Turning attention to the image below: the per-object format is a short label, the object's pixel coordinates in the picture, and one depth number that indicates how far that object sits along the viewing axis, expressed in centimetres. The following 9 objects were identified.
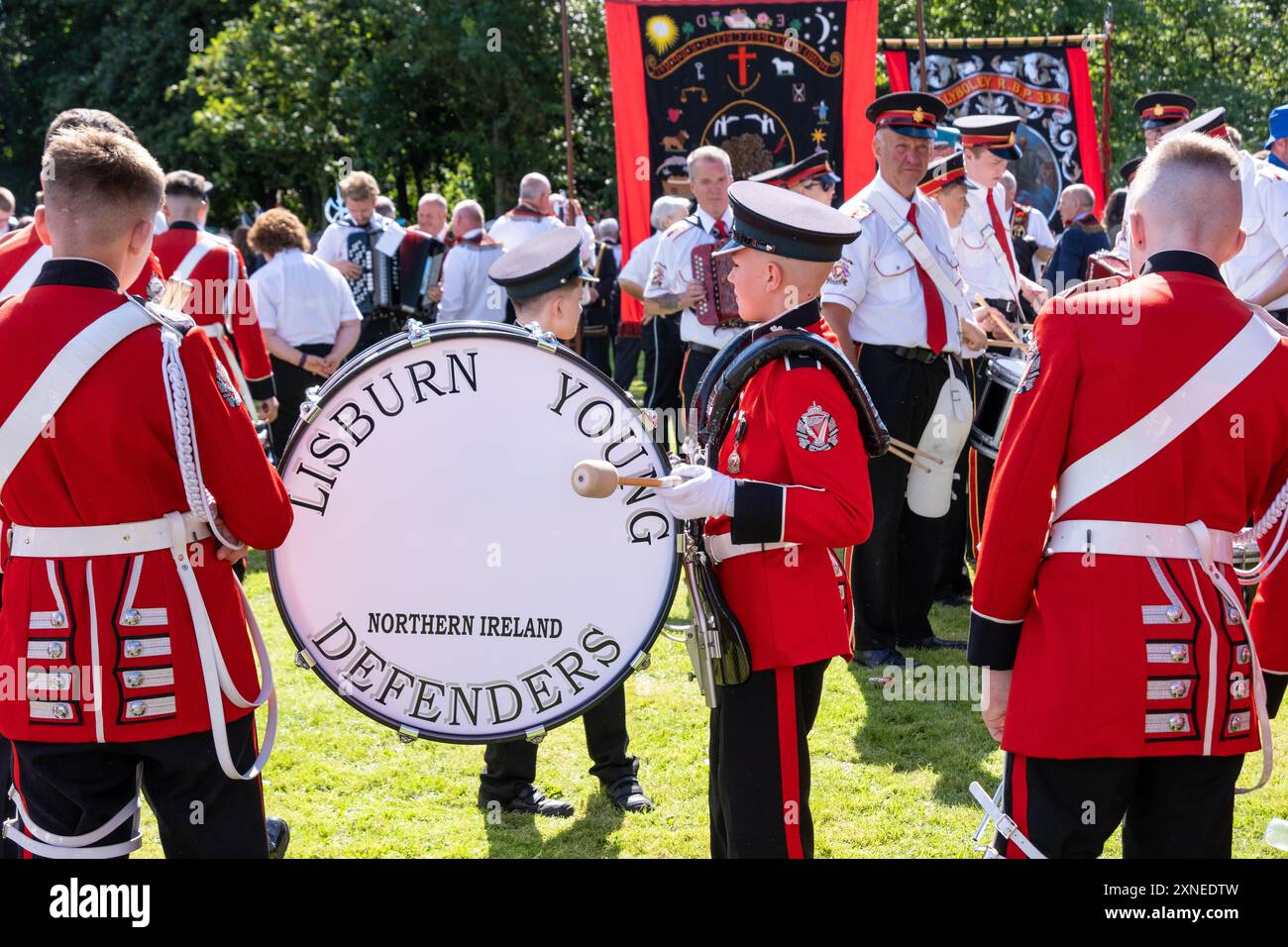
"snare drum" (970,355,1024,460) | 462
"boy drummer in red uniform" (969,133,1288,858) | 261
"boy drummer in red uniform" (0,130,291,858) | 268
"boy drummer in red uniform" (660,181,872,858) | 301
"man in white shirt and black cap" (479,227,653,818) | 406
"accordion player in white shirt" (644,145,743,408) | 735
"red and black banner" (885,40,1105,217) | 1269
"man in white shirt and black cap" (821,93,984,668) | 580
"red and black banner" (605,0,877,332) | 1038
